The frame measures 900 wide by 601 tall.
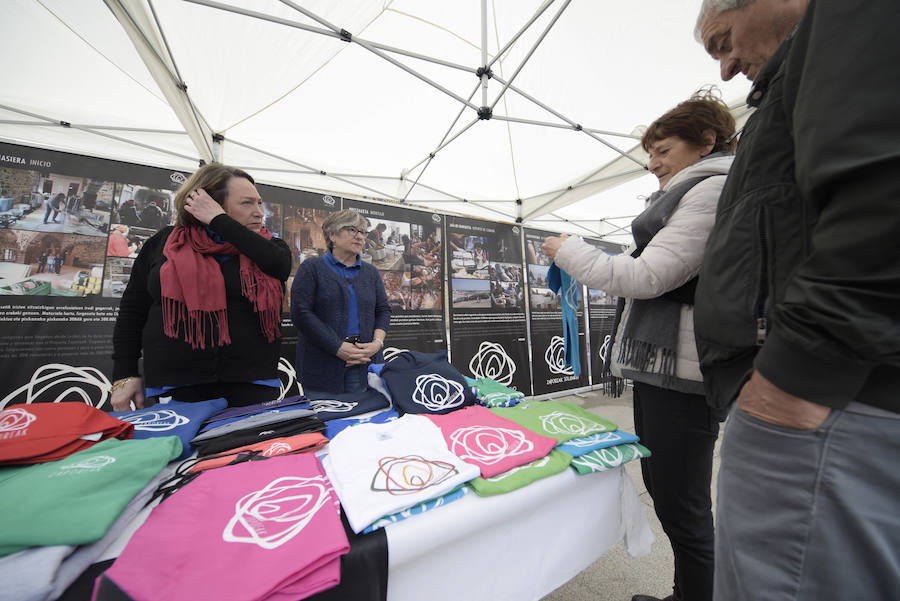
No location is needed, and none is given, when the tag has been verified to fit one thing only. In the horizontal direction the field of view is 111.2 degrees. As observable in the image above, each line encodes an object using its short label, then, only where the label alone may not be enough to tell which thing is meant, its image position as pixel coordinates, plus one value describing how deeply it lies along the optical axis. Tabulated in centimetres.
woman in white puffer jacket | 87
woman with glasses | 178
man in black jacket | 39
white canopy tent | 205
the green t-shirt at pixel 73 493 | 45
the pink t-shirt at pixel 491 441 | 77
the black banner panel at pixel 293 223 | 280
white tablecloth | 60
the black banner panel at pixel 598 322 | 478
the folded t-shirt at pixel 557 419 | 96
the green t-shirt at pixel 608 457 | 81
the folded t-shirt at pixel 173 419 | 86
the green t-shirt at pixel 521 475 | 69
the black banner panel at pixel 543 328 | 416
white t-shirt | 60
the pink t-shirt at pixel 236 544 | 43
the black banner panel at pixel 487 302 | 372
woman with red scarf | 125
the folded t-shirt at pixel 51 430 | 63
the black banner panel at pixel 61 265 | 210
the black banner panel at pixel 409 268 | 334
